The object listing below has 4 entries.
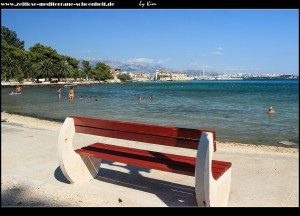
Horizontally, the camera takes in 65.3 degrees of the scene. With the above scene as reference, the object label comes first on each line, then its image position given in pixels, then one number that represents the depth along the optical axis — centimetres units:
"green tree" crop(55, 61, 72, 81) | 7304
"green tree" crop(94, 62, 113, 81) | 11385
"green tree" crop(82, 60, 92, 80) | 10570
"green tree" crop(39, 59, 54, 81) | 6783
